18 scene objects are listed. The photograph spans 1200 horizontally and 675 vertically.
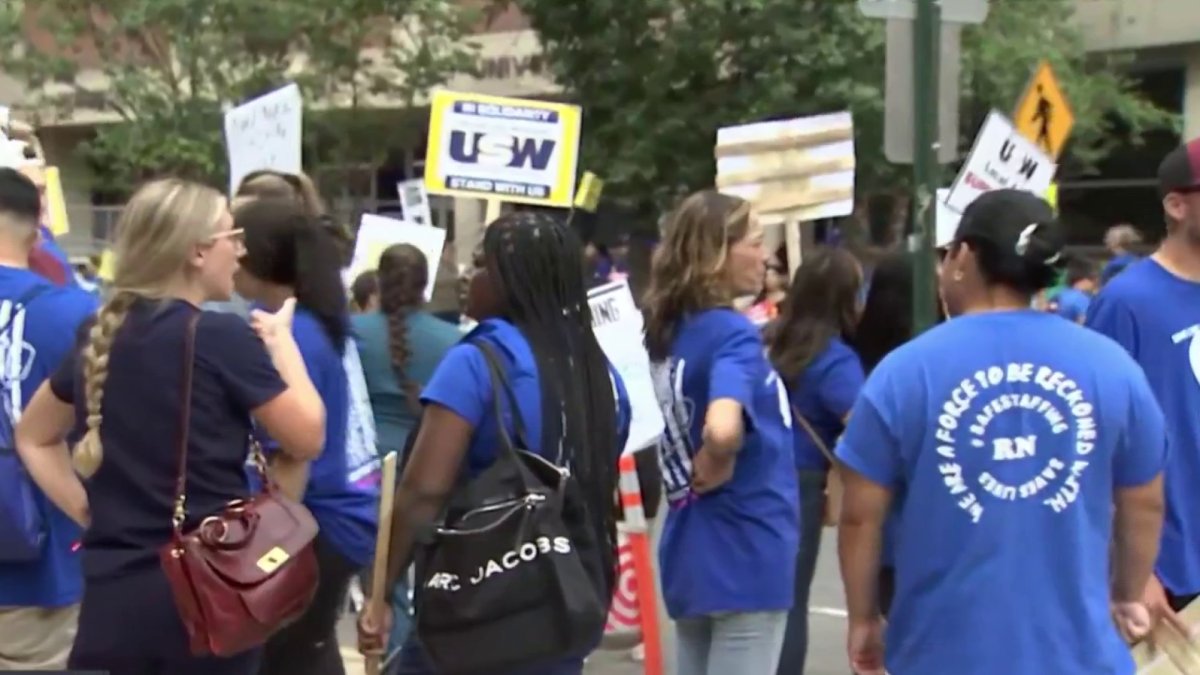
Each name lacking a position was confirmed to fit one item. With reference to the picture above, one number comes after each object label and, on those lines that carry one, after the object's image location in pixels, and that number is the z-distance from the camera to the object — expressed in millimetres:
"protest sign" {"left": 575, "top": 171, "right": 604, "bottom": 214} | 12703
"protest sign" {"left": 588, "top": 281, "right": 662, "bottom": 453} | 6566
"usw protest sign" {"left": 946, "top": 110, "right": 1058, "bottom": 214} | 8531
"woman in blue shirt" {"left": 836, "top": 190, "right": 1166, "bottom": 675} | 3334
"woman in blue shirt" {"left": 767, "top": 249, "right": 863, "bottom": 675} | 5801
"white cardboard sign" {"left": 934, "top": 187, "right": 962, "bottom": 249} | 8590
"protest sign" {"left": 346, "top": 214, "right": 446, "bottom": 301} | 9383
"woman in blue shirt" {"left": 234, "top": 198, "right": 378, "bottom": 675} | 4344
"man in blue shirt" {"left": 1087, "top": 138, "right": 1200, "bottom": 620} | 4133
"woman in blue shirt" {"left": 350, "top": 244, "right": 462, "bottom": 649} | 7012
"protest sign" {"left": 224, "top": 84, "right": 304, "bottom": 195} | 7051
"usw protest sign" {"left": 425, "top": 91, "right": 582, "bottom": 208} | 8703
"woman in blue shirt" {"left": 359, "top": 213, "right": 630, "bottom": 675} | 3688
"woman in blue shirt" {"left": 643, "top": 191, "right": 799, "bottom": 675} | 4816
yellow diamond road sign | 9844
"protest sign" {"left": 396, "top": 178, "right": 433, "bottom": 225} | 12570
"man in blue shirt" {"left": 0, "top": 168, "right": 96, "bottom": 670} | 4445
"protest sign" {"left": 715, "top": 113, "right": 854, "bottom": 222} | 8672
